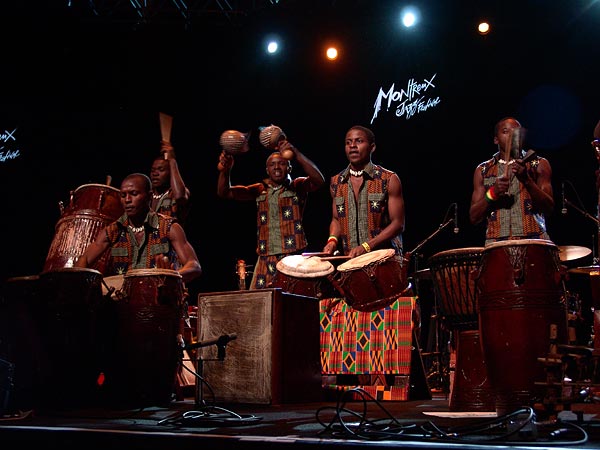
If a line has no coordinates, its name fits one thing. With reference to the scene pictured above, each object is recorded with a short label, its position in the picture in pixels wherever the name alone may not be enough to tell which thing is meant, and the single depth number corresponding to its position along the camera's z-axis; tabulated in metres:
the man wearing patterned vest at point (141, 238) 5.69
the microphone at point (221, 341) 3.76
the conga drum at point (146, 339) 4.73
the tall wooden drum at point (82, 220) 6.88
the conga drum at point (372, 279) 5.29
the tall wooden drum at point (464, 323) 4.45
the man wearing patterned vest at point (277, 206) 6.45
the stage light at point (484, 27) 9.02
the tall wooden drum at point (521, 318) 3.61
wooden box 4.86
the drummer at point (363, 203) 5.84
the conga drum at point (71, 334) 4.84
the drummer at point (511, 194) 4.86
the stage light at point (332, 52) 10.08
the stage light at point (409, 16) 9.49
